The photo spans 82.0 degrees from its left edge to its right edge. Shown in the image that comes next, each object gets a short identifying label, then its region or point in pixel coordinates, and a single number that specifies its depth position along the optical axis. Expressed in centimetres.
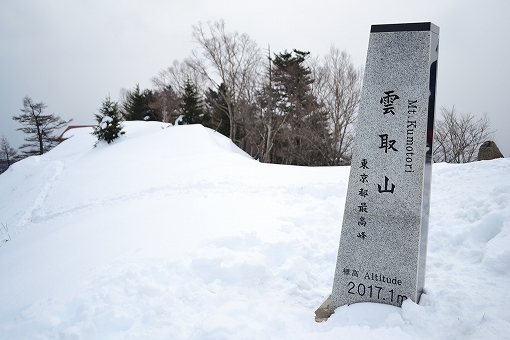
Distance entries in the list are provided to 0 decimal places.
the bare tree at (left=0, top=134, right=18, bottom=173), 4316
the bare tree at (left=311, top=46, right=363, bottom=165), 2303
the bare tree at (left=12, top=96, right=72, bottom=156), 3700
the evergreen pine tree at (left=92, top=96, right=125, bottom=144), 1934
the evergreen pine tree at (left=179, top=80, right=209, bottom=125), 2608
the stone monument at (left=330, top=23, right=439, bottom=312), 298
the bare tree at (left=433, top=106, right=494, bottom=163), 2028
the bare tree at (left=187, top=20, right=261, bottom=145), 2731
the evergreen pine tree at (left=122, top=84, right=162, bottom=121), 3767
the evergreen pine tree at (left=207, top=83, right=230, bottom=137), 3203
